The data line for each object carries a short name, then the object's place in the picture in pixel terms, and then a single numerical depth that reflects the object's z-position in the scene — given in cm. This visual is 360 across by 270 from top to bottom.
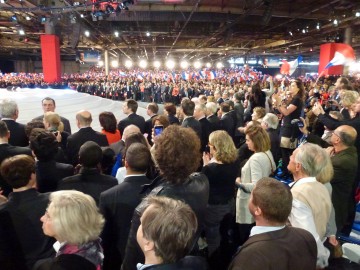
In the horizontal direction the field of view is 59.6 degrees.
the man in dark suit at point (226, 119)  577
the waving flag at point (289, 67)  1323
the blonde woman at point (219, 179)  285
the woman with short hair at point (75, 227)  152
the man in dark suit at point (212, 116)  550
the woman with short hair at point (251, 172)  289
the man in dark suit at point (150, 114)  506
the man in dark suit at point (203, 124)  520
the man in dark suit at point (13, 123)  380
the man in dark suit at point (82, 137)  364
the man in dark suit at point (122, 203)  207
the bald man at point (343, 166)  297
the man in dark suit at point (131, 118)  484
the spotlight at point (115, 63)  3517
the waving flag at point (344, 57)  758
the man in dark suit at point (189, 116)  473
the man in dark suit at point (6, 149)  288
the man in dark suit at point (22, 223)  191
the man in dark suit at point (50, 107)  490
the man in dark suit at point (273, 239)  141
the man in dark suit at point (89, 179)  241
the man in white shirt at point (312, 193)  189
